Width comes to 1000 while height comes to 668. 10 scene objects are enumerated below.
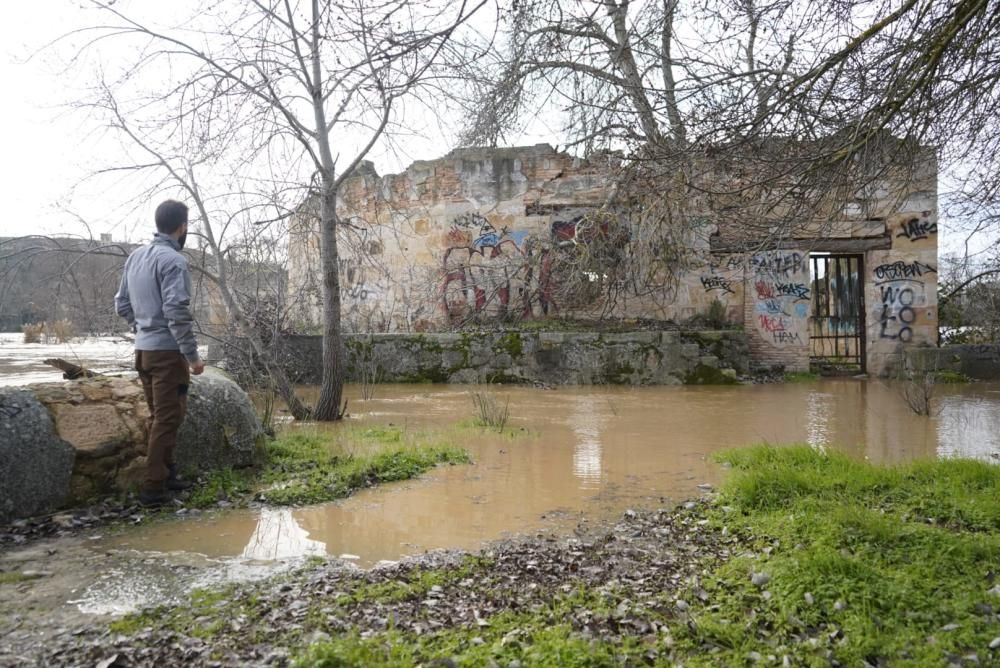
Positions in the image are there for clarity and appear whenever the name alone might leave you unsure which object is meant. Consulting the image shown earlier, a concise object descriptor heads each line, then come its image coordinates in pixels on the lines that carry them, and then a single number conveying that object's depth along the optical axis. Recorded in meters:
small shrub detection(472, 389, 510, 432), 8.46
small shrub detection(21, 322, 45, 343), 28.73
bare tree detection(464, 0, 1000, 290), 4.57
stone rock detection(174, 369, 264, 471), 5.50
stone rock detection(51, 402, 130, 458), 4.82
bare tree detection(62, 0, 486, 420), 7.48
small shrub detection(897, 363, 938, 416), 9.16
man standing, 4.83
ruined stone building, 14.58
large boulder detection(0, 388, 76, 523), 4.44
